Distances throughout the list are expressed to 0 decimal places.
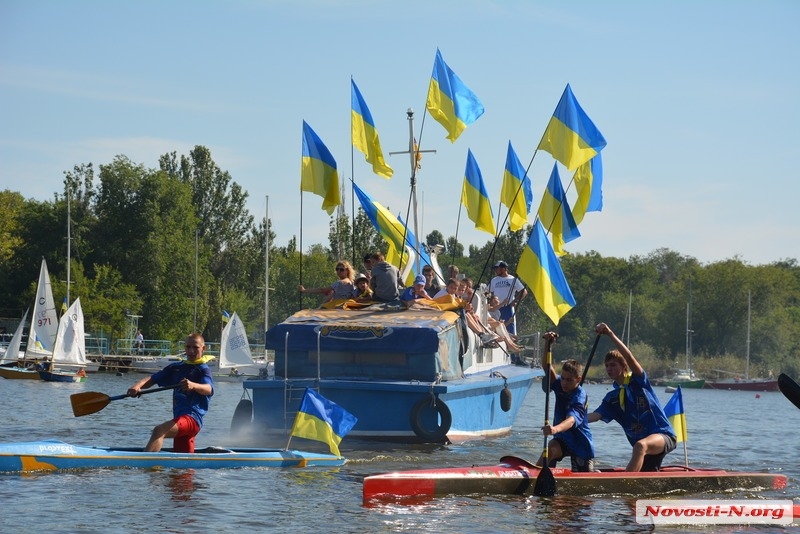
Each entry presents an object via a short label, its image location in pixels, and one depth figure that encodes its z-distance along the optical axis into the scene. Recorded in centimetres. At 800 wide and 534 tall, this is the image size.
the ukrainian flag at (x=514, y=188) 2938
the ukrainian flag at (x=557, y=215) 2589
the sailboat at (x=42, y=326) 5253
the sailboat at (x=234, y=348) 5322
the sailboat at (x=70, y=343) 5216
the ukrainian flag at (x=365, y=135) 2586
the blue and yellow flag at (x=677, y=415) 1730
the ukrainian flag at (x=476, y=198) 2948
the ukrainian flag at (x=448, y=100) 2623
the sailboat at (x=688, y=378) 8819
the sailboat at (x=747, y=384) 8462
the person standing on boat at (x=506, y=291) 2555
